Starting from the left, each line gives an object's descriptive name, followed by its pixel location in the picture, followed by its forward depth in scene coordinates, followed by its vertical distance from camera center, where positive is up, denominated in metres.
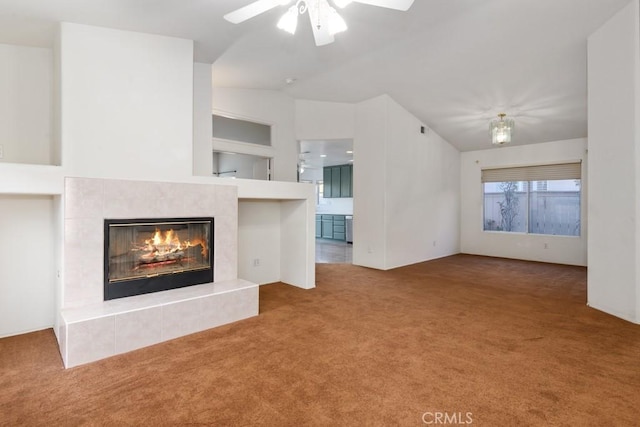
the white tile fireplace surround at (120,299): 2.31 -0.73
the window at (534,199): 6.27 +0.27
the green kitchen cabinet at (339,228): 9.38 -0.48
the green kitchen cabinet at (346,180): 9.34 +0.91
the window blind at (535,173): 6.22 +0.82
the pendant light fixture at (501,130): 5.02 +1.29
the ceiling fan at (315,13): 2.03 +1.31
